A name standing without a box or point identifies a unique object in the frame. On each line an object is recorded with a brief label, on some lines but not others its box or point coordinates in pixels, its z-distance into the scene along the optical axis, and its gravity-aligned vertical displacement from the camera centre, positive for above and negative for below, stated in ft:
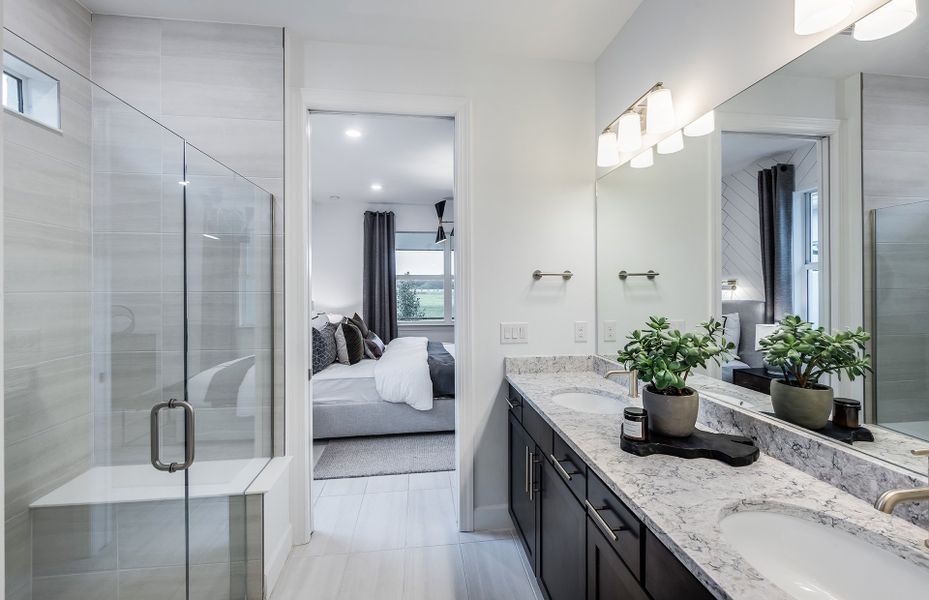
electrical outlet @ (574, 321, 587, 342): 7.25 -0.61
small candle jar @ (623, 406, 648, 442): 3.67 -1.20
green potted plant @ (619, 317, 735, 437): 3.76 -0.73
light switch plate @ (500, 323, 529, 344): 7.02 -0.63
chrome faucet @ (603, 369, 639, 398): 5.41 -1.21
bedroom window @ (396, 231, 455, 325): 19.22 +0.97
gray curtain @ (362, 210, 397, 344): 18.19 +1.02
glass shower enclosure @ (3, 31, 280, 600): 3.63 -0.69
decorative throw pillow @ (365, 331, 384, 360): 13.52 -1.75
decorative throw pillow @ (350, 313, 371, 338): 14.61 -1.01
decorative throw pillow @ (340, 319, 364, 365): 12.57 -1.44
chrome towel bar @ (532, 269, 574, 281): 7.04 +0.42
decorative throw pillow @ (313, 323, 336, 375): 11.35 -1.49
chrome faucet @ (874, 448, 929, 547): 2.19 -1.14
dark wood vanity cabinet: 2.71 -2.17
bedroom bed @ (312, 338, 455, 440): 10.68 -3.03
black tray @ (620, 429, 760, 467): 3.45 -1.37
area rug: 9.23 -4.00
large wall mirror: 2.76 +0.75
